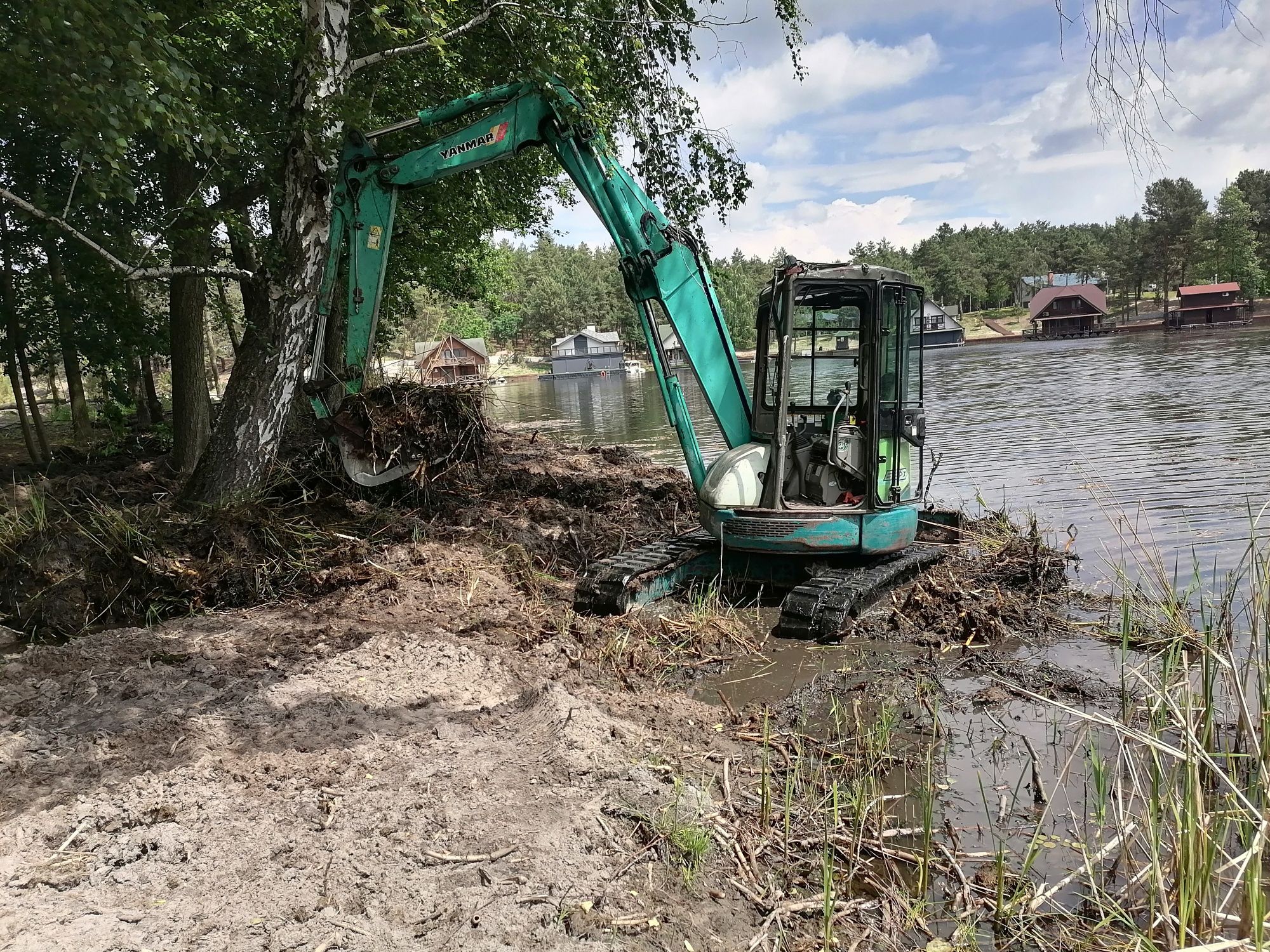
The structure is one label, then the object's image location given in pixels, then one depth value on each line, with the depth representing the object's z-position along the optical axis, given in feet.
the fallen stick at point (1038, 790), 11.70
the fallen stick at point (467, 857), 9.39
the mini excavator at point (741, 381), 20.77
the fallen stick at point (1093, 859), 8.82
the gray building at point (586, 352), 275.80
